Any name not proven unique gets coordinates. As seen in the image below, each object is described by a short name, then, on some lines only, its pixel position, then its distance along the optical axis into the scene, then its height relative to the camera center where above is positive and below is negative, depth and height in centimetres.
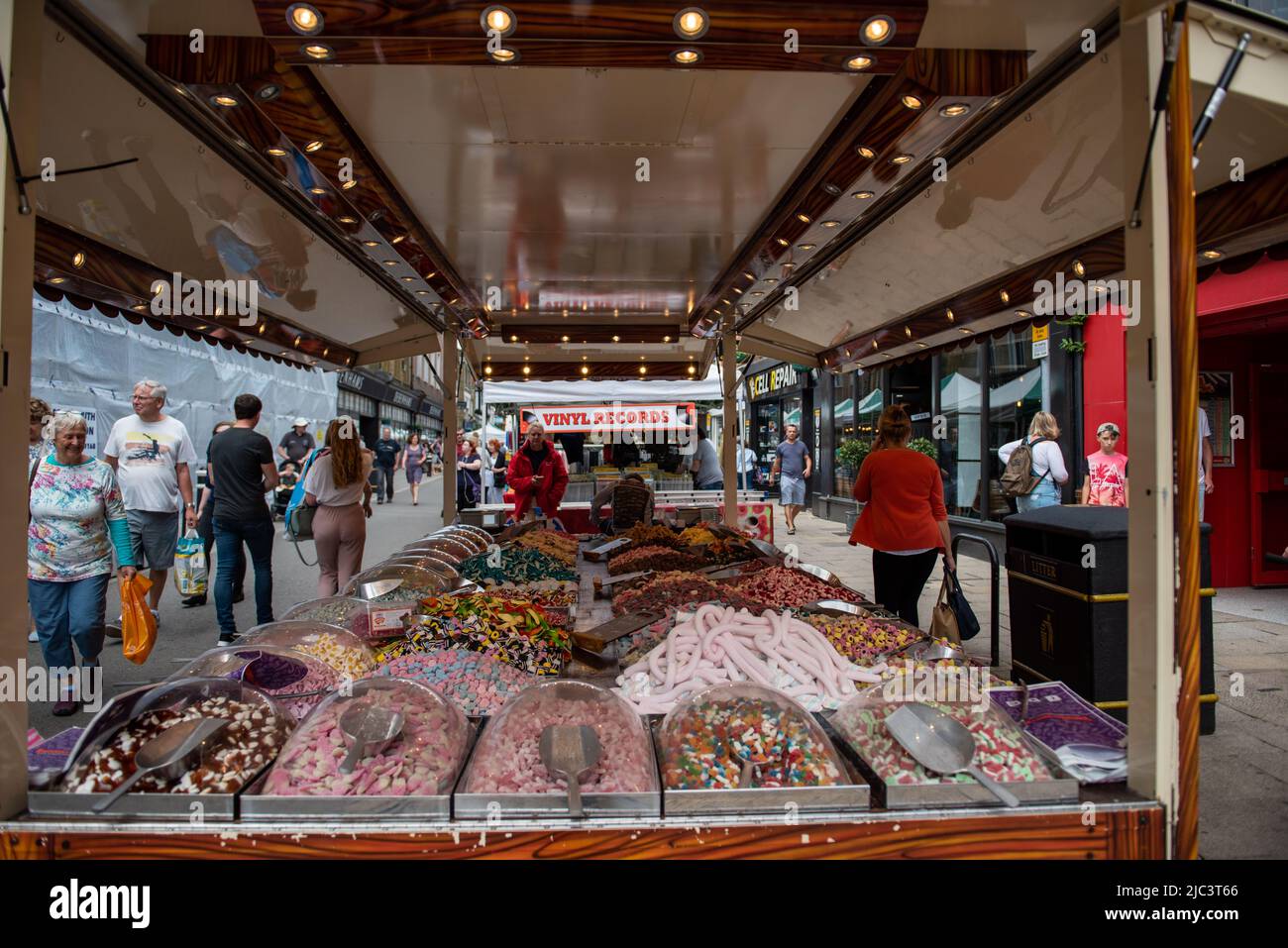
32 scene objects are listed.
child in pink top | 706 +1
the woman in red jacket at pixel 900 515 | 504 -27
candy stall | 163 -71
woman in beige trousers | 602 -10
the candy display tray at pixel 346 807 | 164 -74
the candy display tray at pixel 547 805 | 164 -74
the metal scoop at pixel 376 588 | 368 -55
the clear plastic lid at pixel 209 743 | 170 -65
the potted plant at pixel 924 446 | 1193 +51
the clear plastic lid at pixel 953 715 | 176 -68
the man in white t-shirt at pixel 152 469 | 605 +13
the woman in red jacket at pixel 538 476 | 823 +4
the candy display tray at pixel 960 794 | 168 -74
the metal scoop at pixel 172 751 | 170 -65
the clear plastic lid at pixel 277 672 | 233 -63
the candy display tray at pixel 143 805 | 163 -73
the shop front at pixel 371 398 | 2425 +318
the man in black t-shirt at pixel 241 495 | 586 -10
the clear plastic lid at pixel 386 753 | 170 -67
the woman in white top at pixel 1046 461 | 828 +17
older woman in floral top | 433 -36
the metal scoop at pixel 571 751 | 172 -66
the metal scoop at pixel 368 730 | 176 -62
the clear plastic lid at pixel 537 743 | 172 -67
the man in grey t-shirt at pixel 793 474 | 1371 +9
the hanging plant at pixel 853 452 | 1450 +52
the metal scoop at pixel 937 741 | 173 -66
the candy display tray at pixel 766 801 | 166 -74
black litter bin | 381 -71
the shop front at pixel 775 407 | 1956 +220
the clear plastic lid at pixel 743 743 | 174 -68
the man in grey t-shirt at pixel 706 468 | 1105 +17
